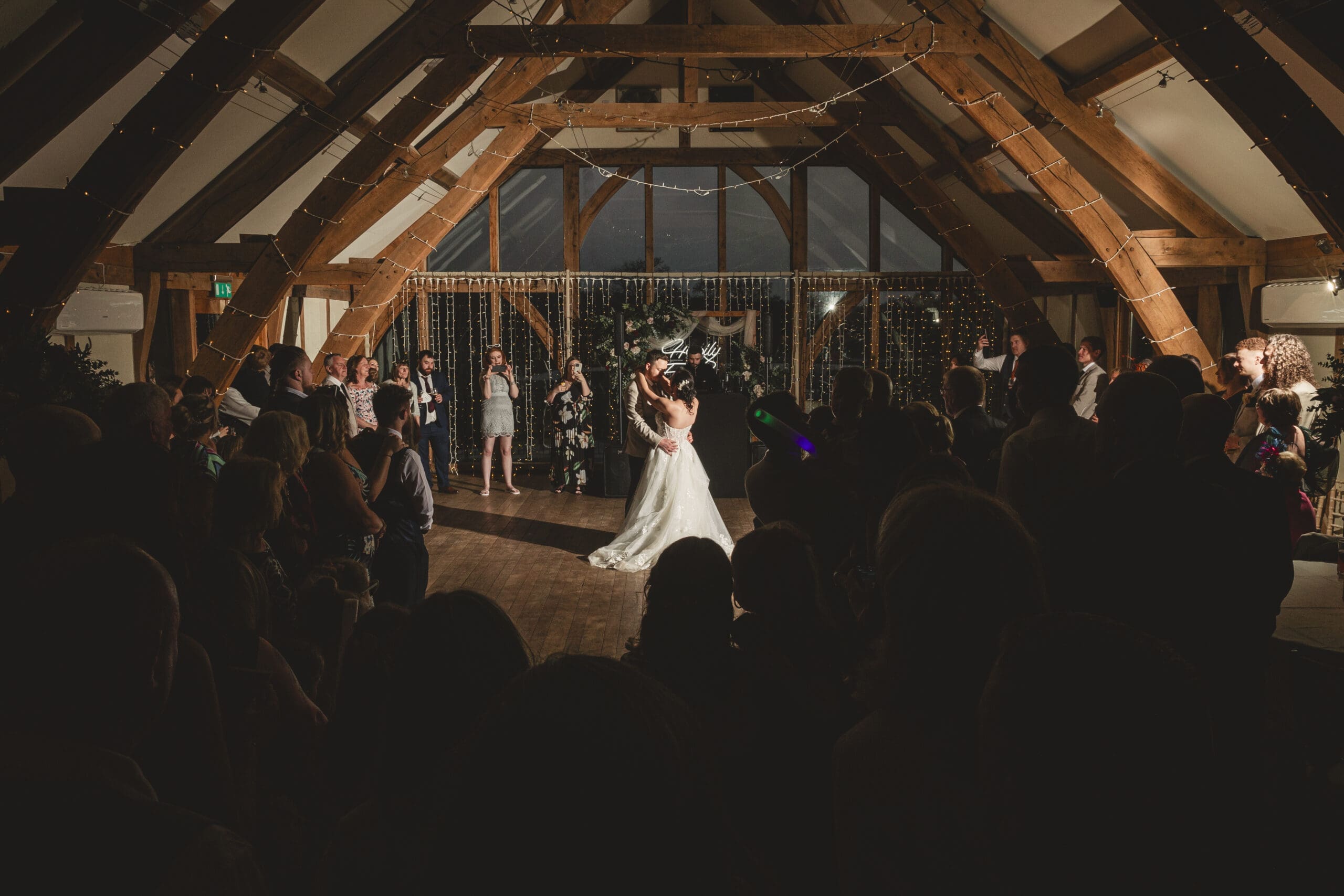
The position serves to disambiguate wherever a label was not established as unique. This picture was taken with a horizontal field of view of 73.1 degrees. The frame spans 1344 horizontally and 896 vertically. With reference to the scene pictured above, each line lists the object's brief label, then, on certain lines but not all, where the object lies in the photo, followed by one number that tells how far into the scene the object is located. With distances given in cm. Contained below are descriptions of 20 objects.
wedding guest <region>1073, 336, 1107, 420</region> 656
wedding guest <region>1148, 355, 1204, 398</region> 332
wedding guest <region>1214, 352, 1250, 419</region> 498
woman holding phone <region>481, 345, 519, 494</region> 837
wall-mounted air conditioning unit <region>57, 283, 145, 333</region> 613
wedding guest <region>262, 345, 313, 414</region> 466
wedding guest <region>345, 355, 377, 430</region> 727
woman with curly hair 457
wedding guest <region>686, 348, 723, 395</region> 915
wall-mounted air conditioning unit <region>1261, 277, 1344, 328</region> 626
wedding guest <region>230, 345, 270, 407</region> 618
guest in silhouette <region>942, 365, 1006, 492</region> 370
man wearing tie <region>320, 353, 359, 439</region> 693
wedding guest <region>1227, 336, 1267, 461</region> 454
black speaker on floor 857
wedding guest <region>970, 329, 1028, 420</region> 726
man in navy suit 815
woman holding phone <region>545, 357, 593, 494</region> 884
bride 592
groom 597
